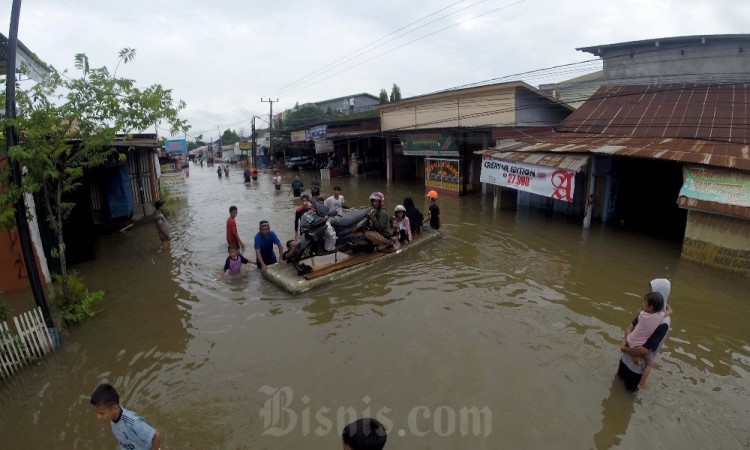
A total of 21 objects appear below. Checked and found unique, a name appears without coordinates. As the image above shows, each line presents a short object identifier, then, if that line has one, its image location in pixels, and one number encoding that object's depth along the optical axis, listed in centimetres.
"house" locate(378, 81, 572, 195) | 2002
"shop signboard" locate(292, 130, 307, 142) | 3783
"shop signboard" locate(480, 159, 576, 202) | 1338
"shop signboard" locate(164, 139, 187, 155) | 4162
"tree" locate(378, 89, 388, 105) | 4956
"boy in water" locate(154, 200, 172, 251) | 1076
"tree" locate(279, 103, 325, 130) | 5039
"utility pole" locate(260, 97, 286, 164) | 4375
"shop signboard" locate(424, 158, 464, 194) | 2120
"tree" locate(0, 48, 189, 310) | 626
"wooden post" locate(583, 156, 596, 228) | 1337
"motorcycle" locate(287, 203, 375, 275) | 913
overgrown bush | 734
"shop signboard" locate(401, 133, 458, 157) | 2147
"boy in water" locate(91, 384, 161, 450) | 315
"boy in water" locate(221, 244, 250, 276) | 916
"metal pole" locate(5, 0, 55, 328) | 584
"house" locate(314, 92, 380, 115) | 5152
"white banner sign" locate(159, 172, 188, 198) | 2331
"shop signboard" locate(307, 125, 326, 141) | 3481
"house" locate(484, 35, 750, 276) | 967
